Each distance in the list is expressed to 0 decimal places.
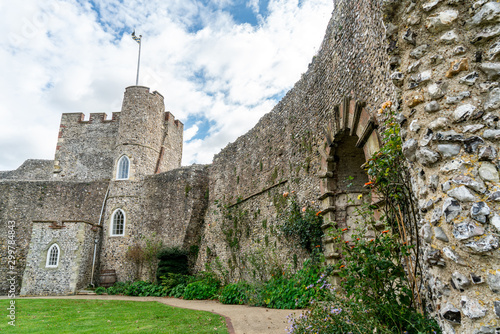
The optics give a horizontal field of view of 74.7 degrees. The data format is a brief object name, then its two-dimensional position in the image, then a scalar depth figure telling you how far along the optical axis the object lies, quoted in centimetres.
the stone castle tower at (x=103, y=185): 1527
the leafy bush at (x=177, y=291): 1296
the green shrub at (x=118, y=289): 1489
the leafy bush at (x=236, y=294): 927
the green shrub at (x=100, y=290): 1506
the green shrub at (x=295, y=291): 686
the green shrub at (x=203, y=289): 1198
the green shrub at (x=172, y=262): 1462
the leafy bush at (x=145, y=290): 1378
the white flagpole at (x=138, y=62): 2192
